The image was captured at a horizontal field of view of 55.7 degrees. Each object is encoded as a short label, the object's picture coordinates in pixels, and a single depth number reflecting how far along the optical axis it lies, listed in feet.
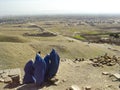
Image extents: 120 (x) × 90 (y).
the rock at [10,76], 17.92
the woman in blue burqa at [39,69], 16.21
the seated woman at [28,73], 17.26
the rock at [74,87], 15.02
